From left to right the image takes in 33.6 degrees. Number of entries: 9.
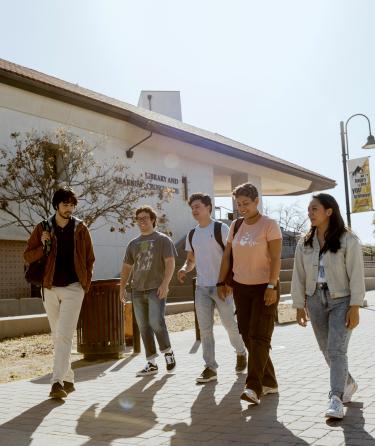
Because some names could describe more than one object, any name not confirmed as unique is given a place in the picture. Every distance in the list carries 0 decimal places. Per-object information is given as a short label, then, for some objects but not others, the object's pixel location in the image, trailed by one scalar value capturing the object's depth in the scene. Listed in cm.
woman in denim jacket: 477
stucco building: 1812
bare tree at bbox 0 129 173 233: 1717
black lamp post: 1912
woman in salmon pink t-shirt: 541
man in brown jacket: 611
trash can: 865
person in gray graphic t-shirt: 734
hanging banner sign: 1877
